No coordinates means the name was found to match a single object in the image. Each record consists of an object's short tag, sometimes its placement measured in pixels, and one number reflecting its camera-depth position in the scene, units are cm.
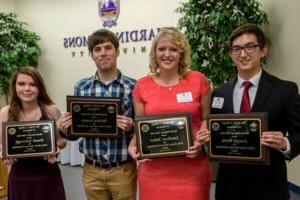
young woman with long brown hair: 262
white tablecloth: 652
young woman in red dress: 234
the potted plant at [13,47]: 666
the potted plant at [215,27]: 472
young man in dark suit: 201
